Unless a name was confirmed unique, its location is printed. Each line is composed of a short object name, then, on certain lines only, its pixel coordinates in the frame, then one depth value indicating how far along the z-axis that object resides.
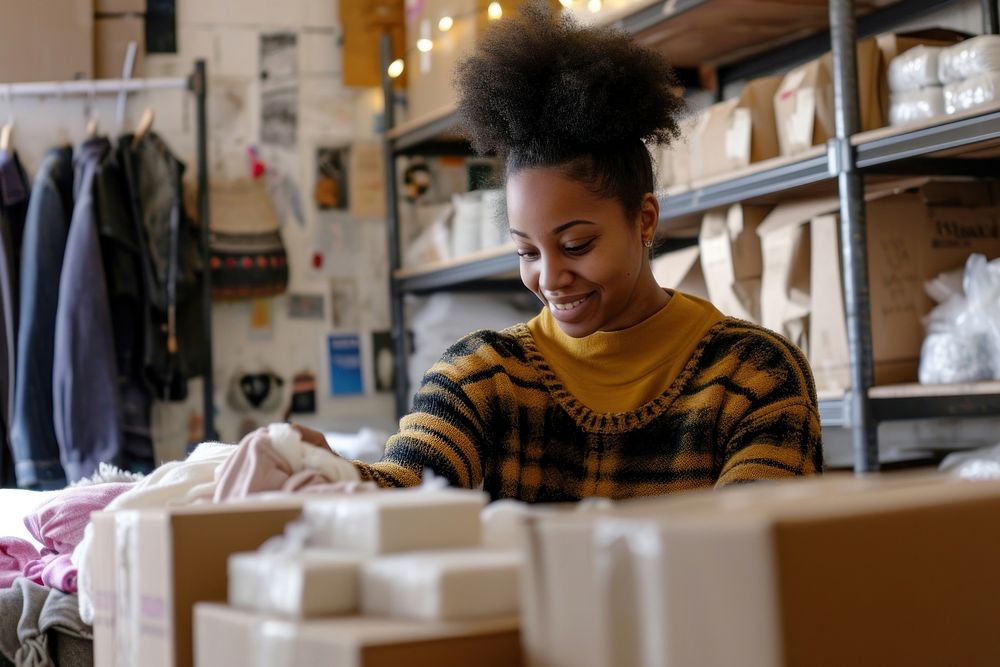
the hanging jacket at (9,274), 3.54
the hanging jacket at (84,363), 3.44
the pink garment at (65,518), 1.33
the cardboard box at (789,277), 2.52
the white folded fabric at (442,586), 0.65
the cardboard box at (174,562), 0.78
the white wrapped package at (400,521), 0.71
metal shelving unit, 2.18
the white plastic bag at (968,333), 2.18
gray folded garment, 1.17
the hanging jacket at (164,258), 3.66
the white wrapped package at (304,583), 0.68
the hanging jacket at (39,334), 3.46
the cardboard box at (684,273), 2.81
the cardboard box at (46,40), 3.81
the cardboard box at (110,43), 4.05
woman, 1.43
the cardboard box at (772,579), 0.54
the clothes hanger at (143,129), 3.78
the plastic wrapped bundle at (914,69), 2.24
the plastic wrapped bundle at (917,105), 2.23
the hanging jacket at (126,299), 3.58
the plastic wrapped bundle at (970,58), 2.12
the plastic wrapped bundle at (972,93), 2.09
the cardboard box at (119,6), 4.06
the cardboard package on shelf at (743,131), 2.60
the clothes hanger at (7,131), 3.75
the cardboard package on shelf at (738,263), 2.66
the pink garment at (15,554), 1.44
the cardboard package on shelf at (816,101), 2.35
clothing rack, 3.79
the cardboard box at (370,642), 0.62
